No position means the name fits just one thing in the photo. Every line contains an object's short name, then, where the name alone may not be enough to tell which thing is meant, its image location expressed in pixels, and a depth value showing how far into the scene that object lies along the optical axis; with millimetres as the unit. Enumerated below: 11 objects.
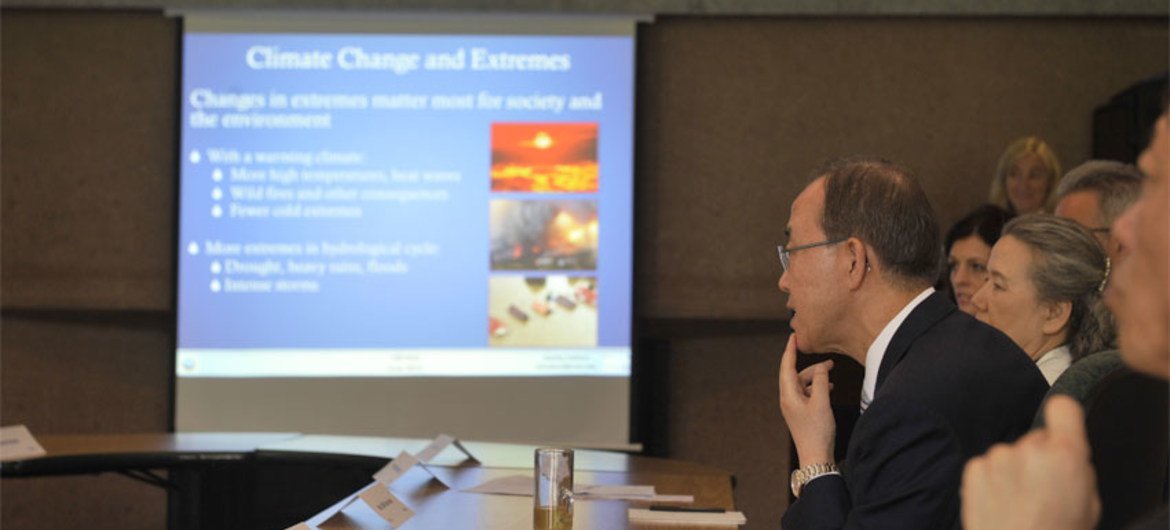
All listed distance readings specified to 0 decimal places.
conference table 2861
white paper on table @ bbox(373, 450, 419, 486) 2925
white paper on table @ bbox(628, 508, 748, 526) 2656
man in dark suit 1968
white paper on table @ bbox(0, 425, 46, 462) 4039
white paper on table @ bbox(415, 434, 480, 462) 3281
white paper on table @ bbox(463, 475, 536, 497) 3025
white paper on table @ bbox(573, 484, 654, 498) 3043
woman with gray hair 3051
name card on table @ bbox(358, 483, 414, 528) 2555
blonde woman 5605
